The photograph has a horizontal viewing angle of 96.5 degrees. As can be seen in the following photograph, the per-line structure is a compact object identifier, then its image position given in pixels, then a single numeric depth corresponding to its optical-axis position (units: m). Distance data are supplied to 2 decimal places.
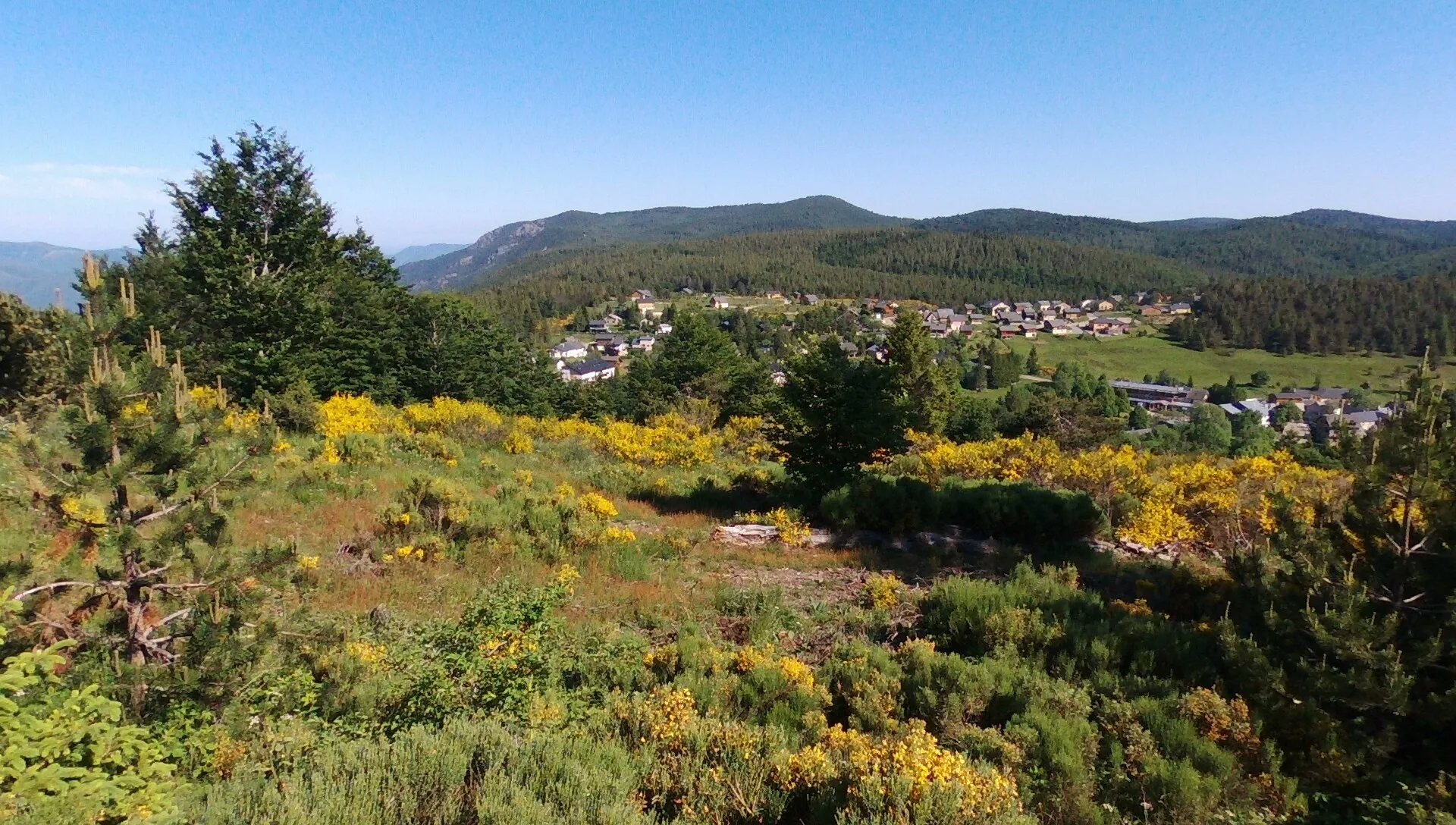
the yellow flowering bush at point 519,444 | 16.31
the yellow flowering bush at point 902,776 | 3.44
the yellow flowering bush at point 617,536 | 9.79
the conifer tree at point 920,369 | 26.62
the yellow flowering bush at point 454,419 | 17.31
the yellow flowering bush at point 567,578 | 6.58
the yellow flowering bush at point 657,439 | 16.61
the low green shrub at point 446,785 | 3.13
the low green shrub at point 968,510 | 11.11
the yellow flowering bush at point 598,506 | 10.57
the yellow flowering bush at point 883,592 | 7.99
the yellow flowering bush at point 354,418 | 14.85
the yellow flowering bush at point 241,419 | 11.29
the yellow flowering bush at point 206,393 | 11.16
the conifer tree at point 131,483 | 4.04
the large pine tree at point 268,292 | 17.00
